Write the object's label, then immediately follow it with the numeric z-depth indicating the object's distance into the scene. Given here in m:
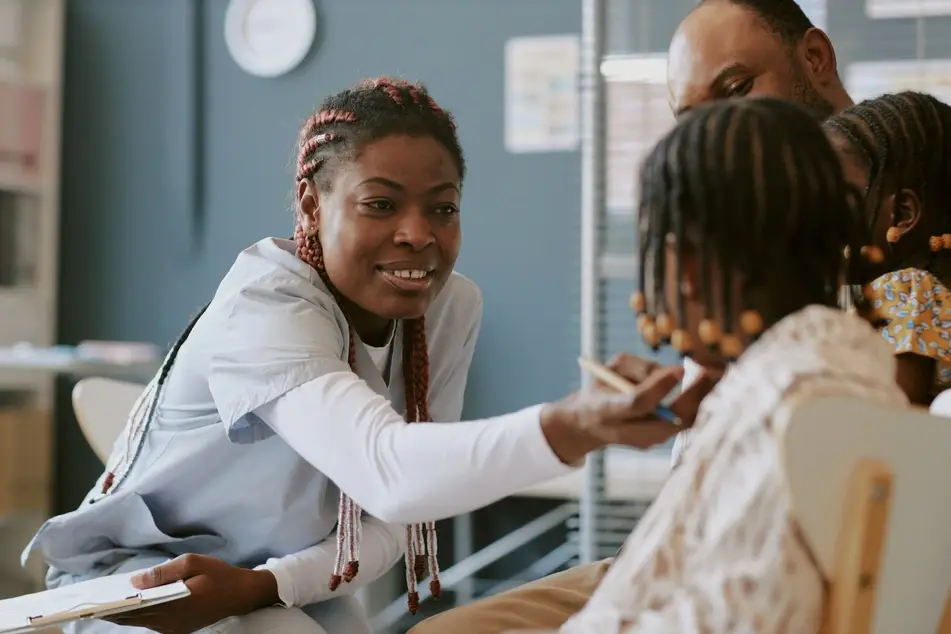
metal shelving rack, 2.88
